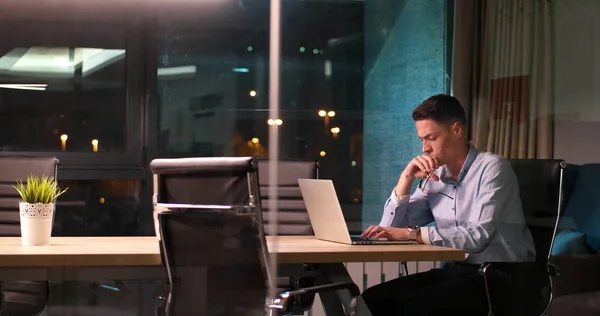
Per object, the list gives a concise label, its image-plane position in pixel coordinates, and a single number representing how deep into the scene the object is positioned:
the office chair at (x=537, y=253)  3.26
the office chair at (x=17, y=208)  3.42
